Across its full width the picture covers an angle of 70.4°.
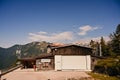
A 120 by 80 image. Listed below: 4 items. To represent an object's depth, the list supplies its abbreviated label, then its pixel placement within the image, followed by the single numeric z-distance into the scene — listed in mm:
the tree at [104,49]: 28255
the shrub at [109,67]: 11589
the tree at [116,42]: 25609
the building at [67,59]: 16266
